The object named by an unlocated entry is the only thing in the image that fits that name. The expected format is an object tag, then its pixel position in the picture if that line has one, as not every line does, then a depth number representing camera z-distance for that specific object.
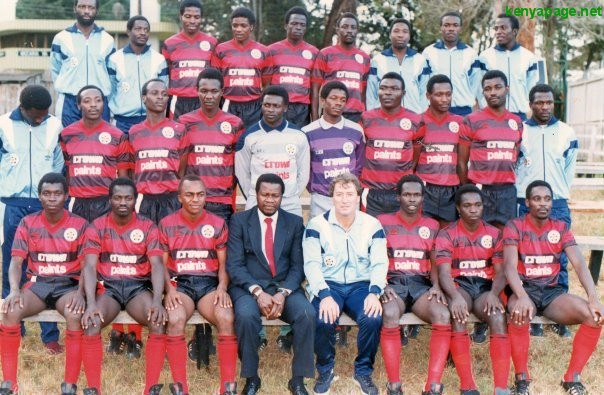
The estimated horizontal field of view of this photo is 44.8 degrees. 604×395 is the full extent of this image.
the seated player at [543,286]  5.14
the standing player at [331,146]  6.33
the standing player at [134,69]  7.34
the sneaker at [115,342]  6.11
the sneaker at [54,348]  6.06
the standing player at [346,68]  7.38
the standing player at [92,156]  6.07
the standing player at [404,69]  7.56
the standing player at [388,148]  6.31
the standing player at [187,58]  7.27
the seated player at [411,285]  5.02
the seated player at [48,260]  5.09
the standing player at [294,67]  7.34
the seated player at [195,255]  5.25
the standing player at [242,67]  7.20
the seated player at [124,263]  5.15
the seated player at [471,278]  5.07
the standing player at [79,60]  7.32
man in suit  5.04
